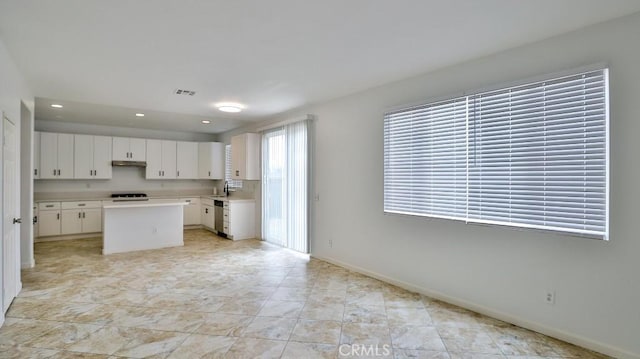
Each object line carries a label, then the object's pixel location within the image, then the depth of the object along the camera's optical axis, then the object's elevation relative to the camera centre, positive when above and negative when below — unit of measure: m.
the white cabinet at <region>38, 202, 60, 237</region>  6.90 -0.82
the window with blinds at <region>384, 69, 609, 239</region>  2.65 +0.21
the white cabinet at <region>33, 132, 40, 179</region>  6.95 +0.49
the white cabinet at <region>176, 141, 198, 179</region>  8.73 +0.49
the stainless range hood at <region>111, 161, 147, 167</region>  7.85 +0.37
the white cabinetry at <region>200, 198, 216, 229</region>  8.30 -0.87
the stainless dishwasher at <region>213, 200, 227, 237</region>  7.70 -0.86
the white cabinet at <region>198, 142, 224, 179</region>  8.95 +0.53
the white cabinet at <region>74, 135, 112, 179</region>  7.46 +0.50
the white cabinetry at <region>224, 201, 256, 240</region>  7.30 -0.88
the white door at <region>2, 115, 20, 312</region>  3.21 -0.39
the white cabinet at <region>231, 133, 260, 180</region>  7.13 +0.49
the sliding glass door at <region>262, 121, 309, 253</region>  5.80 -0.13
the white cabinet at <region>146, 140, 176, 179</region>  8.34 +0.49
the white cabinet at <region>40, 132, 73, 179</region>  7.06 +0.49
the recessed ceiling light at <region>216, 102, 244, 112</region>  5.56 +1.22
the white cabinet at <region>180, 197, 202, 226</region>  8.76 -0.86
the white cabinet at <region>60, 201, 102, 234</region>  7.18 -0.83
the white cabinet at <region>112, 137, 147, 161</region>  7.89 +0.71
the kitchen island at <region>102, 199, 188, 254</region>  6.06 -0.89
